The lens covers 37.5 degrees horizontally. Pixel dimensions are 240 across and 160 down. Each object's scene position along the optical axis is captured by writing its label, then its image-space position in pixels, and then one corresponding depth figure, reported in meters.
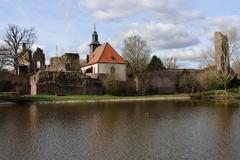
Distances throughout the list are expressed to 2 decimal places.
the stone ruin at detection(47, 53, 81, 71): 57.88
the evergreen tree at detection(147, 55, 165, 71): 63.81
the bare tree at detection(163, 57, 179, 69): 80.54
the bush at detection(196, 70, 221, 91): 51.14
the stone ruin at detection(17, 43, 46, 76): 55.16
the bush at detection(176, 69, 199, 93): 57.22
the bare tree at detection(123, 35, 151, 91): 53.97
